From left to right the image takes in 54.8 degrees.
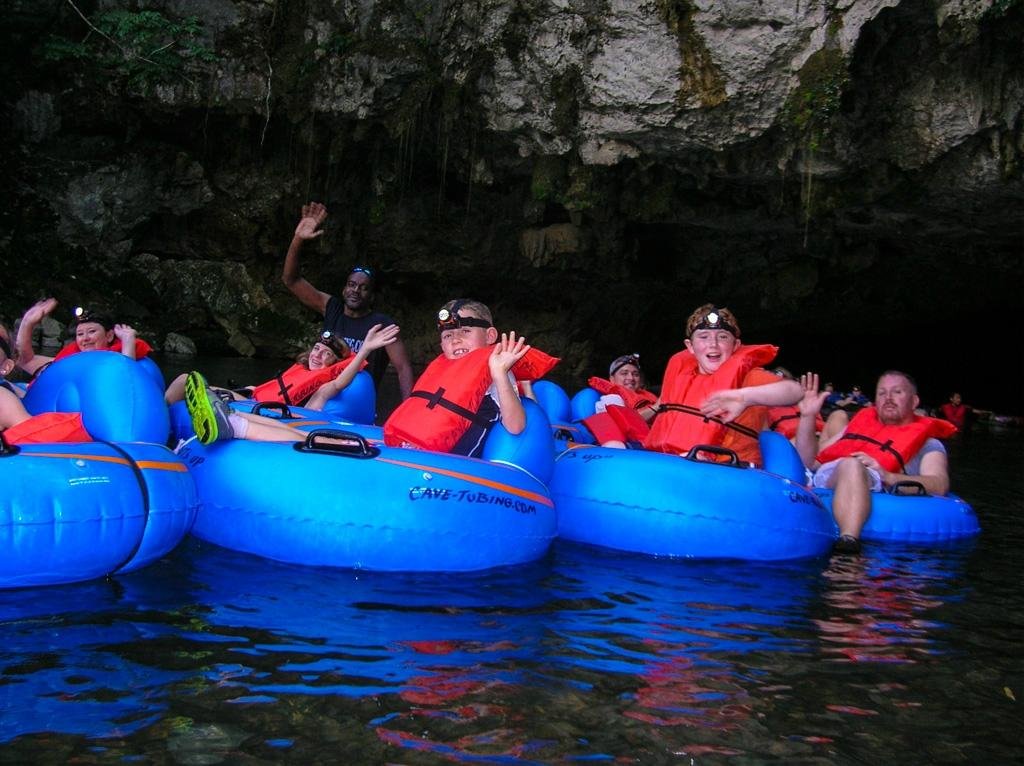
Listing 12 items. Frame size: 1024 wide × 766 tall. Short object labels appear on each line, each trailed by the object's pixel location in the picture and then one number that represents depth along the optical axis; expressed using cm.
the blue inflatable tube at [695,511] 460
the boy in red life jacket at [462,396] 453
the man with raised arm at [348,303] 674
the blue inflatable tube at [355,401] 658
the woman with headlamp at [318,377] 645
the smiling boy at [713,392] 501
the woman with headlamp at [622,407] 625
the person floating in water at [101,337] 499
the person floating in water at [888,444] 564
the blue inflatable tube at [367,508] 400
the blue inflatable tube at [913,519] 532
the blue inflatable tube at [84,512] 336
